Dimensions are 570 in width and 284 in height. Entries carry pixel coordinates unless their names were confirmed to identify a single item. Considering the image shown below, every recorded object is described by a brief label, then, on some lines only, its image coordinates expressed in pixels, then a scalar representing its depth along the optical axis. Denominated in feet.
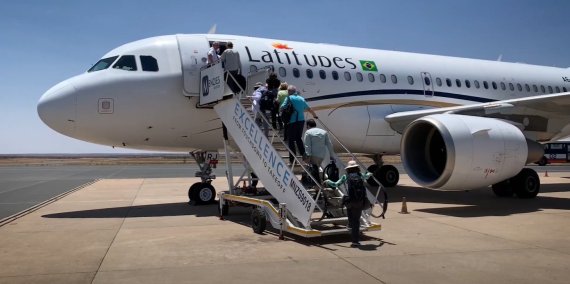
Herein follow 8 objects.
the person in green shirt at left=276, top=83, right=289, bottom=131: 28.41
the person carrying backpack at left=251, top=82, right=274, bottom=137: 29.68
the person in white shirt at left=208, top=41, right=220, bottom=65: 34.06
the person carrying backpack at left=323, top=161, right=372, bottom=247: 22.35
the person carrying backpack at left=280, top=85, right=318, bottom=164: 27.22
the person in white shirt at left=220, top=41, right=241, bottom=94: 32.01
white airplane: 33.40
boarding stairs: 23.94
